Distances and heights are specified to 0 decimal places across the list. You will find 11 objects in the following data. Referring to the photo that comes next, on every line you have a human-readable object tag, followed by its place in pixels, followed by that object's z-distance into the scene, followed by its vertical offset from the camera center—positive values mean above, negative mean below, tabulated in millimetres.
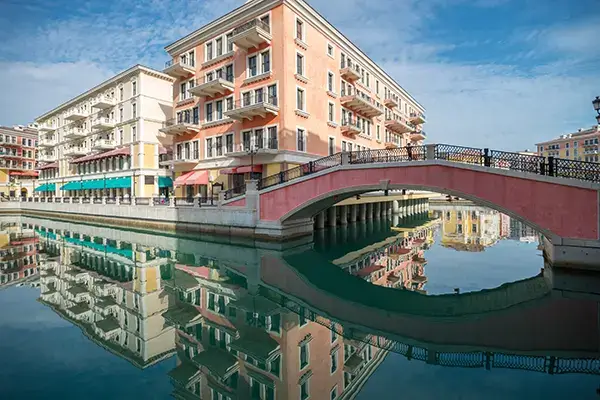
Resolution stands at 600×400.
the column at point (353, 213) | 33688 -1908
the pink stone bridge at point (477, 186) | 12789 +299
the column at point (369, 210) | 37275 -1820
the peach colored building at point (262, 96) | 25594 +8674
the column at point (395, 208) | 45469 -1993
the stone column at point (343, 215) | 31703 -1977
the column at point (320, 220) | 27888 -2156
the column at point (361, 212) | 35334 -1924
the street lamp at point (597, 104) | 12883 +3270
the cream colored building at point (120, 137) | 38625 +7696
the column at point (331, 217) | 29797 -2022
